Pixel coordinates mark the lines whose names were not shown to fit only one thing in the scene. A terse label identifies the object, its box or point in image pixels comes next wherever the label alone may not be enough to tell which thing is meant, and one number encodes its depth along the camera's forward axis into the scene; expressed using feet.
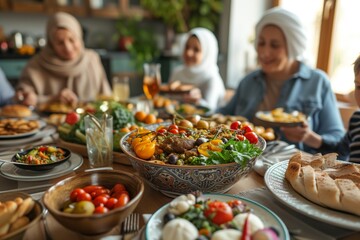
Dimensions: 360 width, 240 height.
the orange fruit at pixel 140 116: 4.50
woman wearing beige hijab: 7.97
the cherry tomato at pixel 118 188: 2.49
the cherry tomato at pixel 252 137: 3.11
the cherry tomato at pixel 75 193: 2.34
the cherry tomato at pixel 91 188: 2.46
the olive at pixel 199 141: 2.89
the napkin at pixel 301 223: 2.28
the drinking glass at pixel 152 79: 6.04
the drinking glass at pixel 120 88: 6.91
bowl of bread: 1.98
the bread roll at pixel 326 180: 2.27
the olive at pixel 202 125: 3.52
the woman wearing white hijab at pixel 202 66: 9.15
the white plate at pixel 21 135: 4.08
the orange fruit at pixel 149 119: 4.41
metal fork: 2.22
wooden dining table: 2.25
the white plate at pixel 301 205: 2.16
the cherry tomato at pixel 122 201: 2.22
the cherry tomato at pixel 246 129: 3.27
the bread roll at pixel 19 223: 2.03
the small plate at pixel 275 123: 4.50
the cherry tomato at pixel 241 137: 3.01
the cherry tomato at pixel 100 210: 2.14
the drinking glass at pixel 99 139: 3.39
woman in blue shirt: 5.90
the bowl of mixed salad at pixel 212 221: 1.85
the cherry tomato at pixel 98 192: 2.39
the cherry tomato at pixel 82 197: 2.31
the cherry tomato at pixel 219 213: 1.99
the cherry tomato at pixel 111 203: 2.26
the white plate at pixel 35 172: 3.01
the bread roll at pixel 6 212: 2.03
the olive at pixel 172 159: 2.65
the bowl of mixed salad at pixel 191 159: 2.59
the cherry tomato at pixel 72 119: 4.16
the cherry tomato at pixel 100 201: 2.25
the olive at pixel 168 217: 2.05
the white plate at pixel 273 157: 3.34
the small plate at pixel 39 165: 3.02
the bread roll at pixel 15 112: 5.28
